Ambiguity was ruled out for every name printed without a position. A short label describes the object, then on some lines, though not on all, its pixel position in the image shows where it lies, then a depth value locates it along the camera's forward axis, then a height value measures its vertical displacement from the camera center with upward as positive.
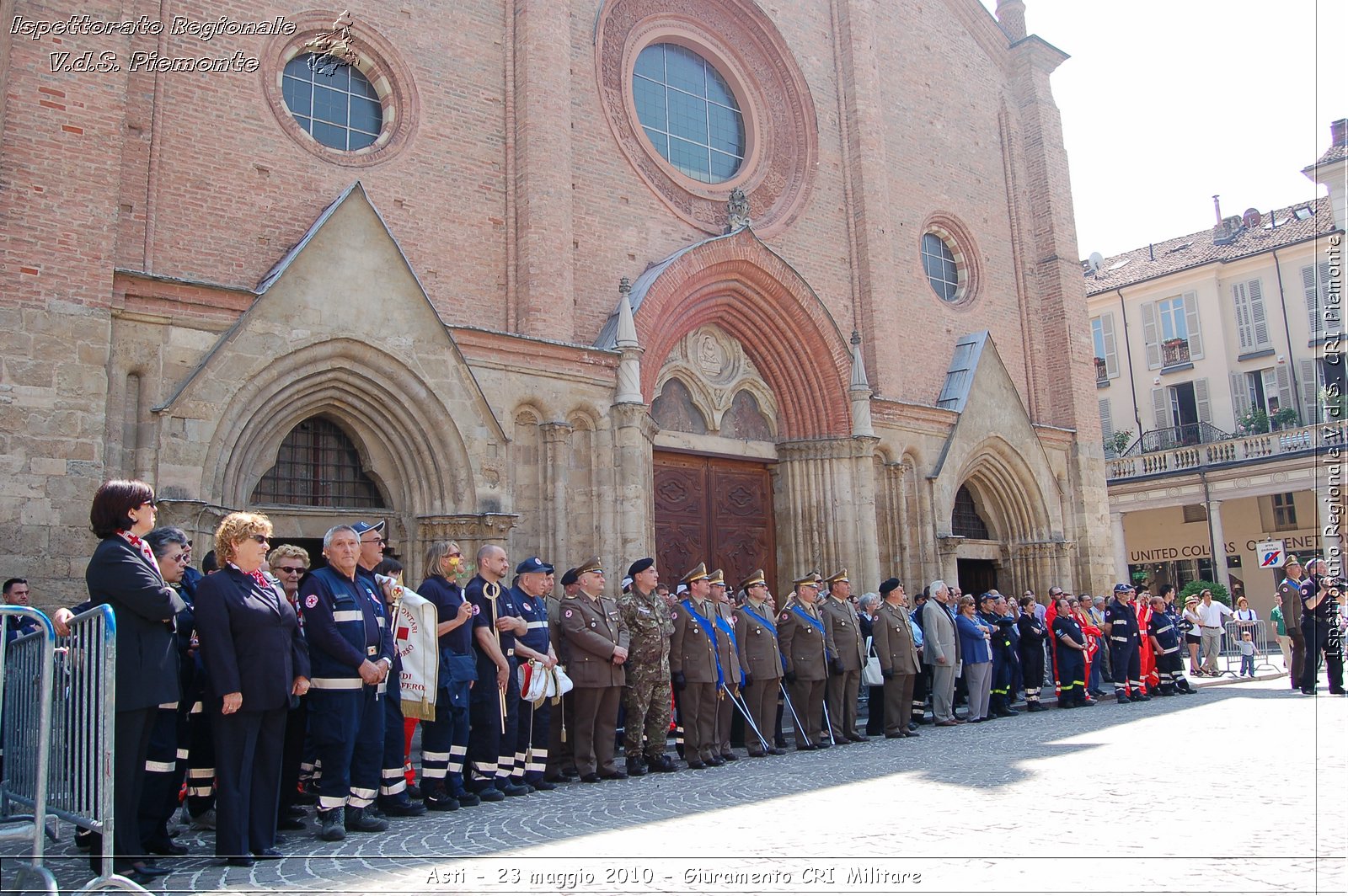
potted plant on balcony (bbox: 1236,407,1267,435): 31.72 +5.38
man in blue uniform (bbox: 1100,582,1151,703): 14.31 -0.63
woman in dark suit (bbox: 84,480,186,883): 5.03 +0.00
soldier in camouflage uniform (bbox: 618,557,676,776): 8.99 -0.53
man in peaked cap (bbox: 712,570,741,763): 9.83 -0.44
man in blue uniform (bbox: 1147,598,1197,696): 15.04 -0.69
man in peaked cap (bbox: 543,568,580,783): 8.60 -0.81
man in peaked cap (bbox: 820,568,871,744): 11.00 -0.50
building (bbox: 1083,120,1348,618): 30.22 +6.75
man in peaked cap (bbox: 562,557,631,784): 8.55 -0.39
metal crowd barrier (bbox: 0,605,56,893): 4.27 -0.43
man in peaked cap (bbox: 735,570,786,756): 10.19 -0.46
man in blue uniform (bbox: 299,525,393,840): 5.93 -0.27
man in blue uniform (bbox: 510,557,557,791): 8.00 -0.26
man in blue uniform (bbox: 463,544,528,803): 7.51 -0.41
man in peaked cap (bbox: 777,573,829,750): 10.58 -0.53
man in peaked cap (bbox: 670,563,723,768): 9.37 -0.52
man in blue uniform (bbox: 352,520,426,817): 6.61 -0.64
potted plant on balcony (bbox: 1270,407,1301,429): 31.14 +5.33
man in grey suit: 12.11 -0.44
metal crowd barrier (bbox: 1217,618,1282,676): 19.08 -0.99
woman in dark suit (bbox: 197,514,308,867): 5.25 -0.22
